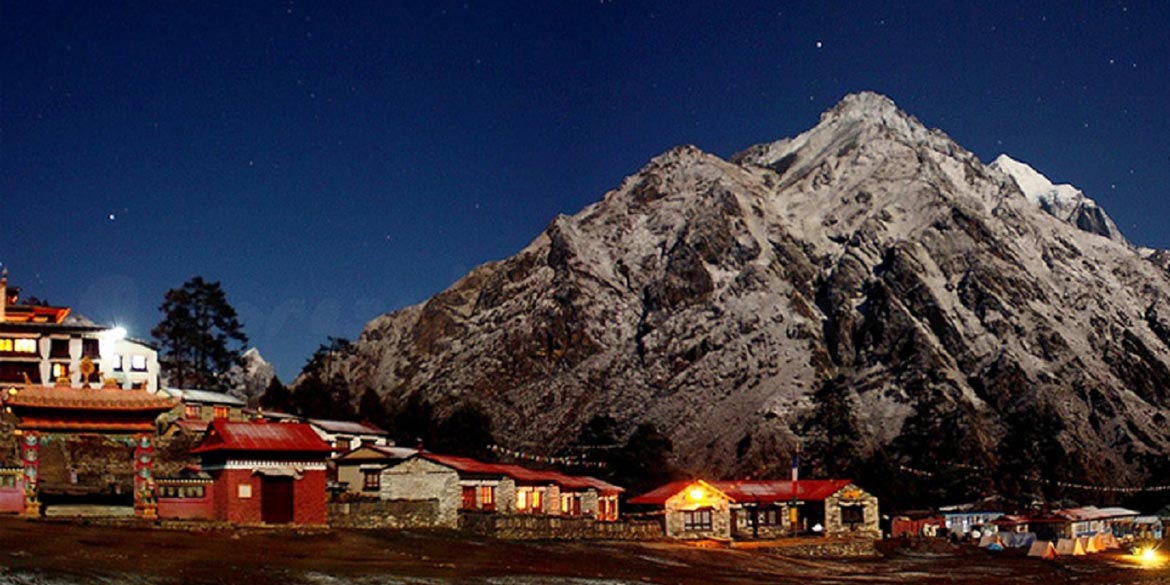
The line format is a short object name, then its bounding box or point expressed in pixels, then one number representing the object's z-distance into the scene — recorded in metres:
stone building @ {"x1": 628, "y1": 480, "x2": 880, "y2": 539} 80.81
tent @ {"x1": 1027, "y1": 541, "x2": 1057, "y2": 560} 87.66
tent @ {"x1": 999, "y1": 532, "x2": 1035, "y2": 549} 100.81
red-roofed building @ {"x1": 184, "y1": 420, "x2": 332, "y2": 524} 53.66
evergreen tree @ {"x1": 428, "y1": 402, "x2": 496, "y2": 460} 119.88
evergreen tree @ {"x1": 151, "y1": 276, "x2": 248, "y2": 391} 126.94
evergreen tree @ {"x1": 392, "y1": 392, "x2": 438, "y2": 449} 118.44
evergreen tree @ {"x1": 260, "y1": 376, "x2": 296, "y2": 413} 122.00
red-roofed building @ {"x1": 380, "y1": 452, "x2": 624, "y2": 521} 67.06
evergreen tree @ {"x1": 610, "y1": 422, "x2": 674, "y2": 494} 121.56
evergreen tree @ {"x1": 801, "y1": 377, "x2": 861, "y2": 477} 133.38
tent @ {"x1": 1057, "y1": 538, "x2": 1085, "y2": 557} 90.69
